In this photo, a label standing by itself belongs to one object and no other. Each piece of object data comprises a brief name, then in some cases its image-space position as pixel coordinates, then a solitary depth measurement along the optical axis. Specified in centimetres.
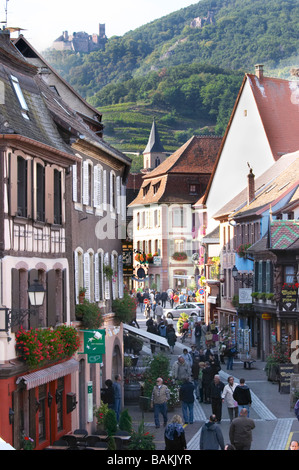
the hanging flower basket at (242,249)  5087
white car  6525
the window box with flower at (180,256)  8994
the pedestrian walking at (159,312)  5894
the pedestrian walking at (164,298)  7455
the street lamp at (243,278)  4938
